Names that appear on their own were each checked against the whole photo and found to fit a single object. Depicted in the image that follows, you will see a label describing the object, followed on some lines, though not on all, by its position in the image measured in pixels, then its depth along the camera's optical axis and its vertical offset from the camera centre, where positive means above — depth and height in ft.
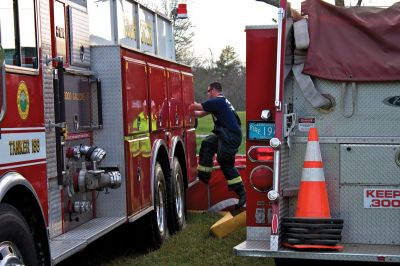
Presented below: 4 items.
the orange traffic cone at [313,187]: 19.11 -2.47
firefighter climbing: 35.81 -2.43
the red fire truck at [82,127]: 16.40 -0.92
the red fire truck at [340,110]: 19.39 -0.49
